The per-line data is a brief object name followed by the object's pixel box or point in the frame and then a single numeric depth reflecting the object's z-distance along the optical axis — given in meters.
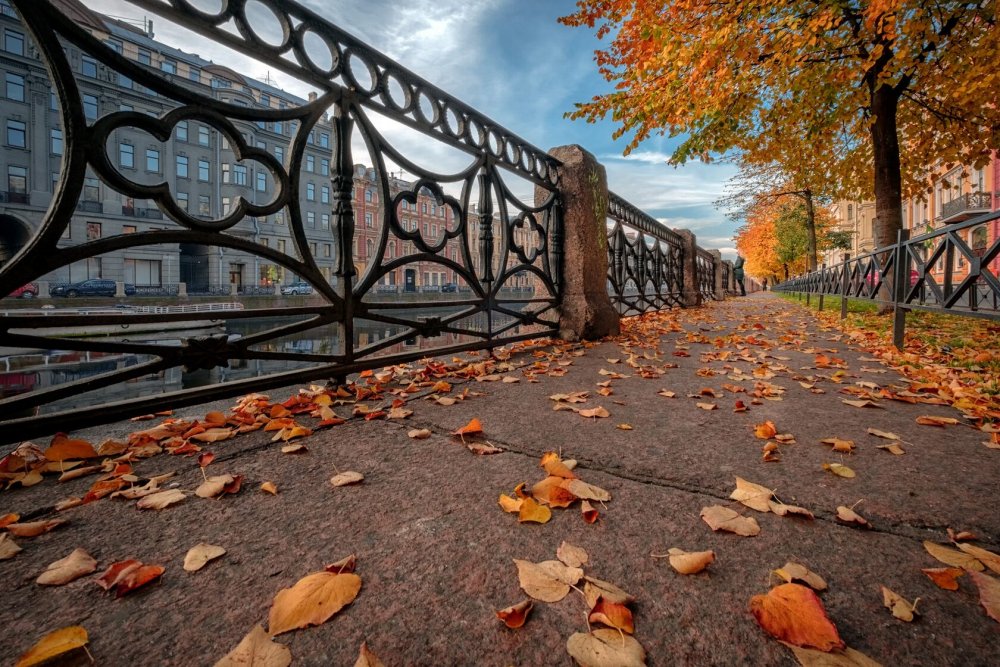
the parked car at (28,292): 20.44
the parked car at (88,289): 22.22
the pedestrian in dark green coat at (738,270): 27.69
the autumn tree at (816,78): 5.62
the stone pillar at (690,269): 11.53
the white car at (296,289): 31.95
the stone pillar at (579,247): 4.41
